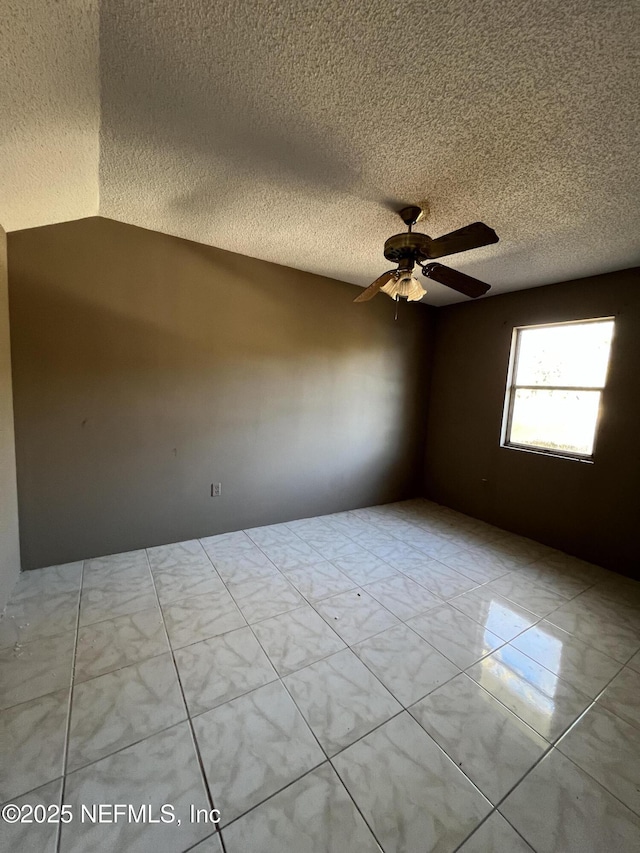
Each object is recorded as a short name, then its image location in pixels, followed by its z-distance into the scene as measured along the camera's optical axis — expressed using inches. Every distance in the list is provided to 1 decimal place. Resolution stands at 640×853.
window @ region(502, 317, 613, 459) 110.0
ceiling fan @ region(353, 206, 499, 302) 63.6
